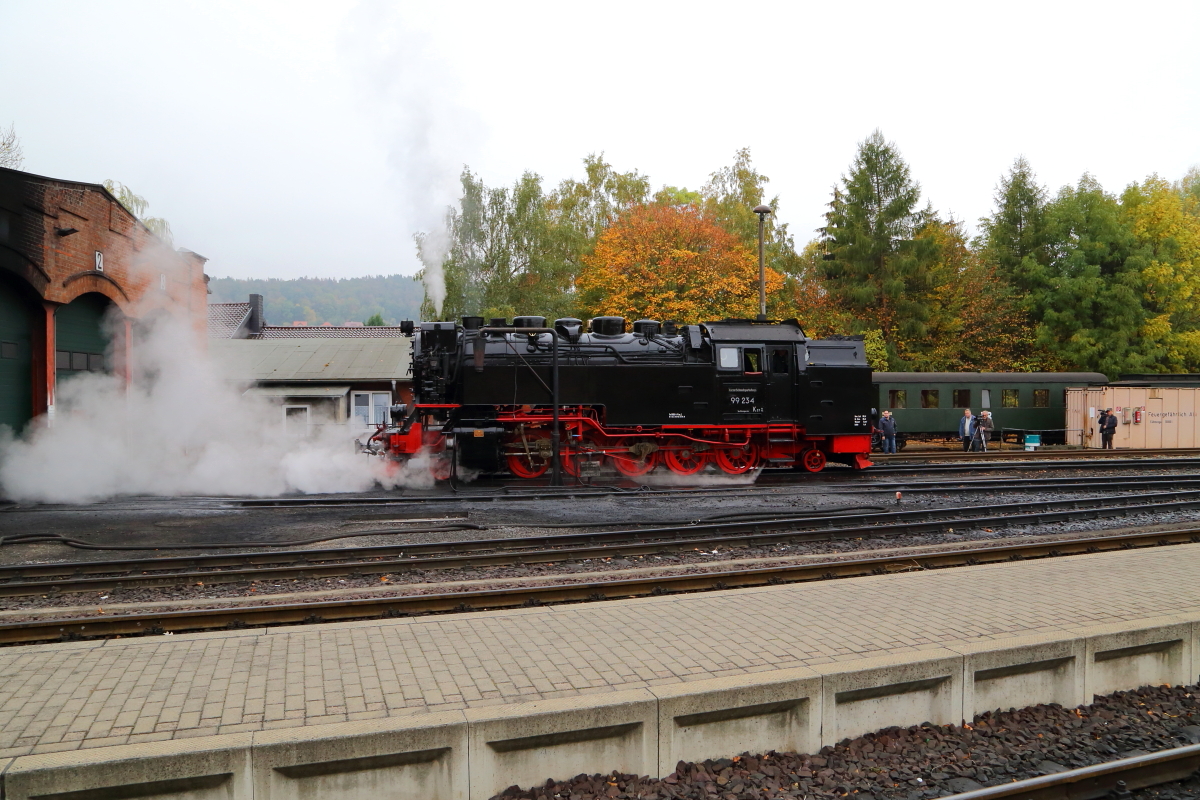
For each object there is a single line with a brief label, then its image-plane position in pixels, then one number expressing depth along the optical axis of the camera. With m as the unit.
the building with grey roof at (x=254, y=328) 45.97
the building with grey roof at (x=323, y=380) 27.81
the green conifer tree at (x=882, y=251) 35.81
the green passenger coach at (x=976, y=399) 27.05
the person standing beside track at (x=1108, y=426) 25.44
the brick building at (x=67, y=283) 16.05
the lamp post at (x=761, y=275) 20.42
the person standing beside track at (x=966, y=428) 24.22
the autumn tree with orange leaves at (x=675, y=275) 32.28
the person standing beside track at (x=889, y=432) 24.05
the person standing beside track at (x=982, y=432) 24.89
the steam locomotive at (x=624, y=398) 16.34
